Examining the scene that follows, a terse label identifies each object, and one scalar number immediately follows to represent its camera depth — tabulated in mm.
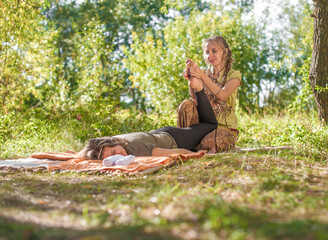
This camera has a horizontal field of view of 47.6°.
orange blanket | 3425
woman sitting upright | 4637
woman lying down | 3956
